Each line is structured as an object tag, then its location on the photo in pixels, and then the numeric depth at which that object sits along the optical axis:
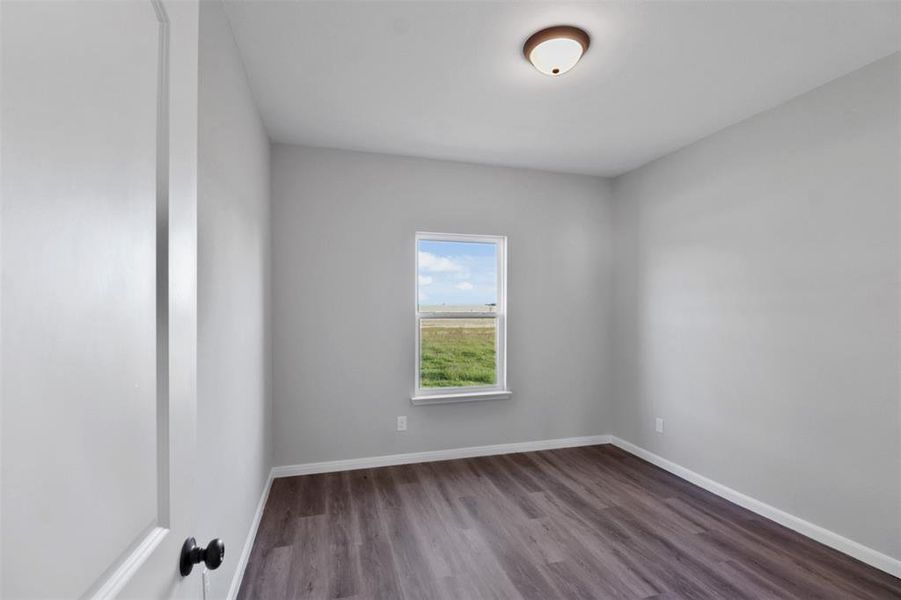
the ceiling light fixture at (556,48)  1.88
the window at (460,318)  3.61
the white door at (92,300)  0.37
